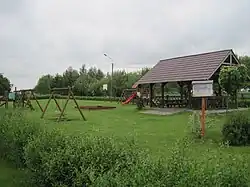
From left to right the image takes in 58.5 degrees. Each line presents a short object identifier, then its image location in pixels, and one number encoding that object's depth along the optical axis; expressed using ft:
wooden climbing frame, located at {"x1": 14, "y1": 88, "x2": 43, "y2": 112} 57.93
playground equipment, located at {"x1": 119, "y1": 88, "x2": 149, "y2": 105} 66.35
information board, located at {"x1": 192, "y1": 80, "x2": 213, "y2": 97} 24.99
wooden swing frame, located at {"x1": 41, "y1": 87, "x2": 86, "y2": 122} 39.03
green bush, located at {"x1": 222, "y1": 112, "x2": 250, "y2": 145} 22.34
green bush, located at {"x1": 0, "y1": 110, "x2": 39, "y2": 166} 15.58
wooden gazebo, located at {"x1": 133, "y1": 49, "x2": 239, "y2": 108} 51.18
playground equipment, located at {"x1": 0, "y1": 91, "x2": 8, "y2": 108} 54.27
